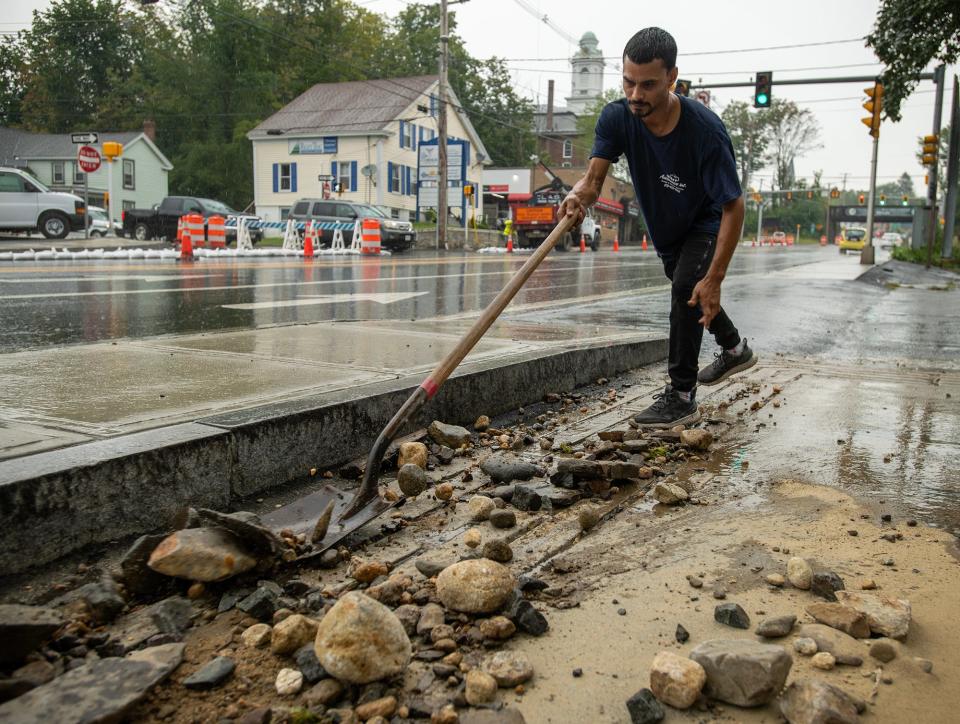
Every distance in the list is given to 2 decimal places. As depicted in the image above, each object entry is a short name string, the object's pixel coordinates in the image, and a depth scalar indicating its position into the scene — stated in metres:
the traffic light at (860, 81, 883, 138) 20.97
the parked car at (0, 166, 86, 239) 25.05
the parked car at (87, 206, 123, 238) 33.63
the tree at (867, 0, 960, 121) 14.27
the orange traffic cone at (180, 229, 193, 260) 19.43
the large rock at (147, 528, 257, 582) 2.14
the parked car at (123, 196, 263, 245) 32.91
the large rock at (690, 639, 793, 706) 1.68
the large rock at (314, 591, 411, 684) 1.75
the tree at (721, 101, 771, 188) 96.44
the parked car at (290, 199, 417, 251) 29.16
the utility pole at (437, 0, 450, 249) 32.91
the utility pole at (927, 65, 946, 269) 24.54
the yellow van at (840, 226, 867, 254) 64.50
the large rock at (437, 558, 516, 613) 2.03
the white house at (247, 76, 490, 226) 45.03
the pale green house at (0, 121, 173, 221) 49.34
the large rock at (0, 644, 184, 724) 1.59
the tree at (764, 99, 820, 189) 94.19
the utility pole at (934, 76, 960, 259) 26.58
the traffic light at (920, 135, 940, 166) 27.16
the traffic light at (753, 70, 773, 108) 25.48
